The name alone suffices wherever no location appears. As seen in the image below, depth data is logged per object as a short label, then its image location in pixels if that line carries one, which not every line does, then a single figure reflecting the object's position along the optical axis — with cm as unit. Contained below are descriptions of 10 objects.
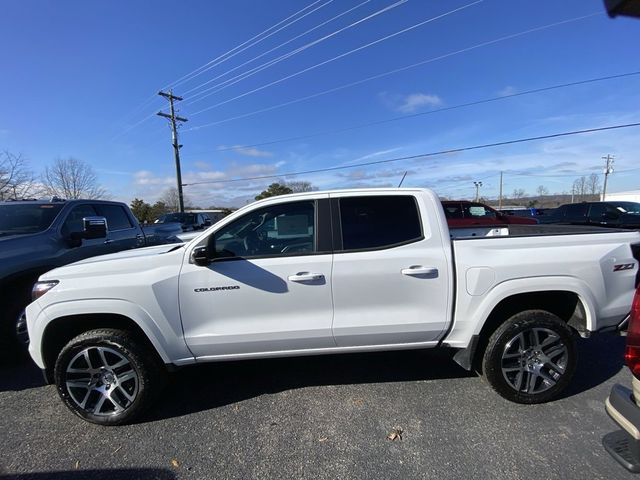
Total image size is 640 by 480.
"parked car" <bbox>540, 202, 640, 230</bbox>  1272
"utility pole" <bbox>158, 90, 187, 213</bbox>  3030
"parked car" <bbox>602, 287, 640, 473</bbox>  179
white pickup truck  312
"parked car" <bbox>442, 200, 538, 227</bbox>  1353
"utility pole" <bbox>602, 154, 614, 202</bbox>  6738
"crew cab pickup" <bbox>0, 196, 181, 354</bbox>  415
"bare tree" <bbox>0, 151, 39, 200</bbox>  2156
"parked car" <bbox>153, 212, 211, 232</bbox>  2269
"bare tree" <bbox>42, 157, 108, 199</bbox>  3334
